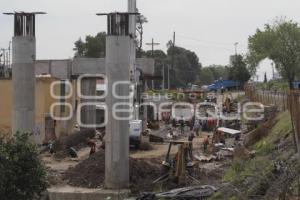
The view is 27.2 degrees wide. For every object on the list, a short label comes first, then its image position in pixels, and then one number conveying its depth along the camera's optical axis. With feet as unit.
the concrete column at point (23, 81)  99.91
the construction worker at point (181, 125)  171.63
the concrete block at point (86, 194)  91.40
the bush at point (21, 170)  59.06
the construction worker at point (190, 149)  93.31
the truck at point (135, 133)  134.92
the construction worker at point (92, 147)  118.22
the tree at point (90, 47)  350.43
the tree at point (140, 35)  242.72
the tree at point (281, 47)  242.27
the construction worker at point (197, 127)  166.09
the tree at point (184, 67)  441.31
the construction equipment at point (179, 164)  90.79
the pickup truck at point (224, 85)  329.52
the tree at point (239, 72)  322.55
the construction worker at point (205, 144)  127.78
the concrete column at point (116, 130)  93.59
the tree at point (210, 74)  524.03
